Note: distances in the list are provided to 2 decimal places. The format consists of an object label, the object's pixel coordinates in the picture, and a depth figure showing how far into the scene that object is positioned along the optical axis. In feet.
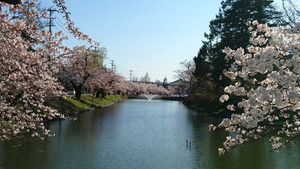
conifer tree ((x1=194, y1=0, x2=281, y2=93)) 86.48
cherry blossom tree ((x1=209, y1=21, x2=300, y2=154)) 15.67
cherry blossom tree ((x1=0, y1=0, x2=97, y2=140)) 21.34
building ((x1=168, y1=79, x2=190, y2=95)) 237.45
